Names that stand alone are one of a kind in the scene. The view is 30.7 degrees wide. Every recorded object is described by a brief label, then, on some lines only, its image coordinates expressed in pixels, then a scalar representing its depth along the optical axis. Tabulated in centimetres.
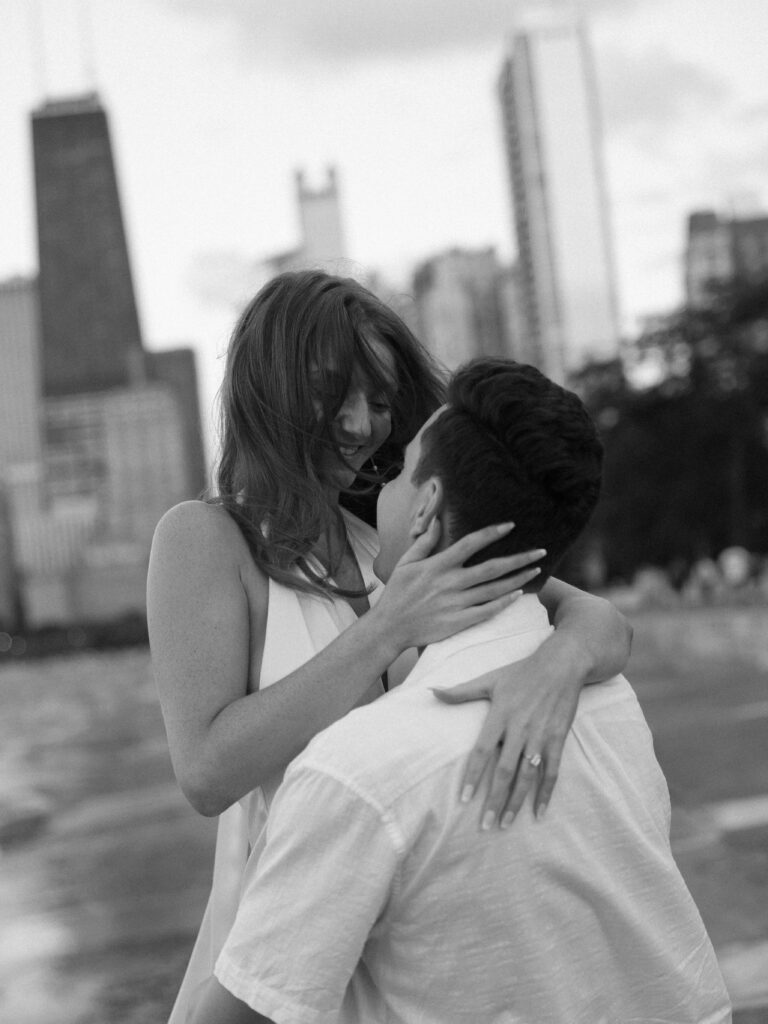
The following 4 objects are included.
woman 141
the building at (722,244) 7481
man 118
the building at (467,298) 8531
